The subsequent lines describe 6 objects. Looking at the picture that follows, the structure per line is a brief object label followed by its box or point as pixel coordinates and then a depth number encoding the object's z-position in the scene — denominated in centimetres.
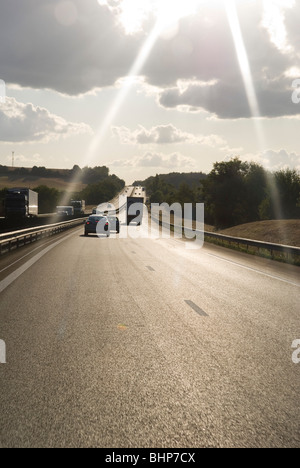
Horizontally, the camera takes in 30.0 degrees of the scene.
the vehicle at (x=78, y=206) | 9606
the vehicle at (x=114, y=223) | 4015
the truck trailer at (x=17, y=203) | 5278
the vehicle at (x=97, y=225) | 3806
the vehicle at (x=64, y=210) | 7676
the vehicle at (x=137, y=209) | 6588
